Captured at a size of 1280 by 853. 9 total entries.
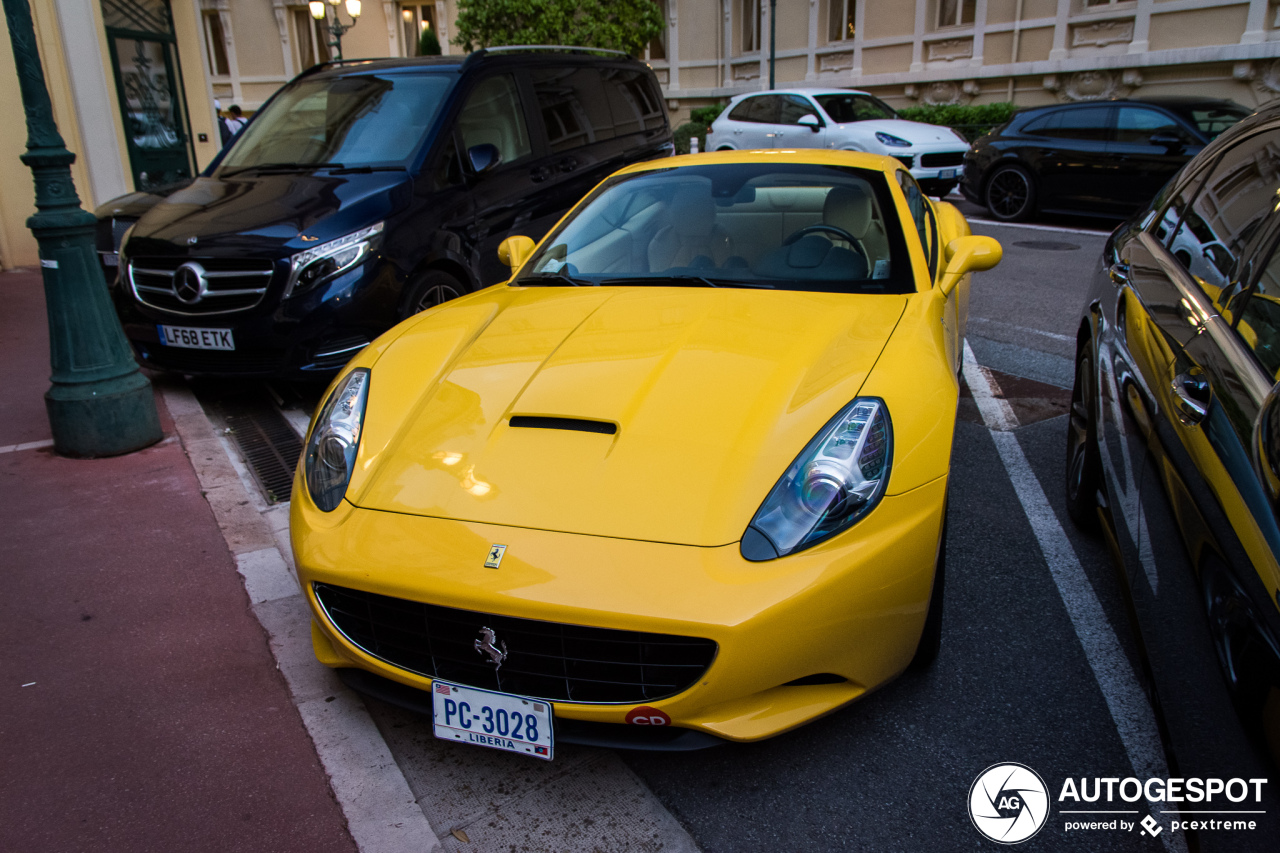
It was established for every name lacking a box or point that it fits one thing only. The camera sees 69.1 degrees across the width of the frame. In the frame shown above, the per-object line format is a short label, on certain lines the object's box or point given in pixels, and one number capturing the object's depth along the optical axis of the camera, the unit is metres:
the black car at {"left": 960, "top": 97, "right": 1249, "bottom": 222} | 10.33
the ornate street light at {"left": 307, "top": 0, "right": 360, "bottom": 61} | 21.02
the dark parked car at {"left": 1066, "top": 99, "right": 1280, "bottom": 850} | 1.56
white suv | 13.38
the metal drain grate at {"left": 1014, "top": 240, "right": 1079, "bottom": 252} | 9.65
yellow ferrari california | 2.10
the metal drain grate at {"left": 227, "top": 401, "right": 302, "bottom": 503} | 4.29
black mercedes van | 4.98
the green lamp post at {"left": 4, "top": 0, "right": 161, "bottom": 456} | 4.43
